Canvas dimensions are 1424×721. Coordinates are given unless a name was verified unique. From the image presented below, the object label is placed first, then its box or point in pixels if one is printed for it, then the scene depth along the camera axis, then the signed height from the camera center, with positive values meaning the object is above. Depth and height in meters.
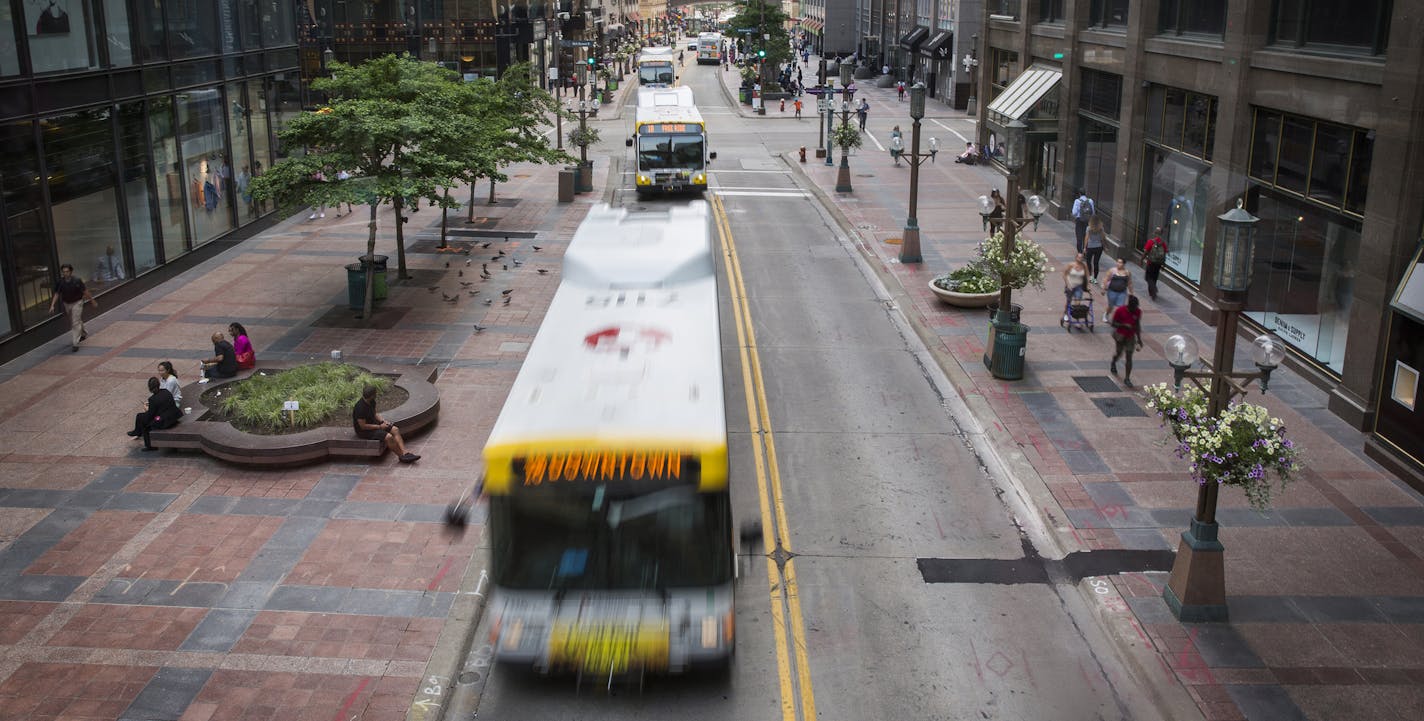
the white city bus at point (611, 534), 10.30 -4.19
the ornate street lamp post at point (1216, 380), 11.48 -3.23
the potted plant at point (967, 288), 25.58 -4.93
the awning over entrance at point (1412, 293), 16.75 -3.31
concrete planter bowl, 25.53 -5.11
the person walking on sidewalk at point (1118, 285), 22.64 -4.26
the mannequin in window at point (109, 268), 25.81 -4.51
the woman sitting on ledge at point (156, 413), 17.33 -5.18
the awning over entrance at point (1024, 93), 38.47 -0.84
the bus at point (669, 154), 41.09 -3.04
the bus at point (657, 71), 85.50 -0.18
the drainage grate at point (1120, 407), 19.33 -5.73
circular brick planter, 16.83 -5.50
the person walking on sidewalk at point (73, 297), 22.62 -4.49
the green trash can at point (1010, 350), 20.84 -5.09
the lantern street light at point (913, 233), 30.25 -4.33
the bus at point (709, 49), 128.62 +2.28
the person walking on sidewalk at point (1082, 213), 30.17 -3.79
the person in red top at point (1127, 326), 20.52 -4.57
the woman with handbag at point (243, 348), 20.38 -4.93
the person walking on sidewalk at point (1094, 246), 28.00 -4.29
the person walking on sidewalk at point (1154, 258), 26.81 -4.40
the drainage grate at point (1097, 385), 20.52 -5.67
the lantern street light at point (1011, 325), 20.81 -4.66
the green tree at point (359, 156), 23.12 -1.84
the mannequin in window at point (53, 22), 23.33 +0.96
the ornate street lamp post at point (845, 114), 42.03 -1.82
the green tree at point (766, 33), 84.78 +2.90
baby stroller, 23.94 -5.07
